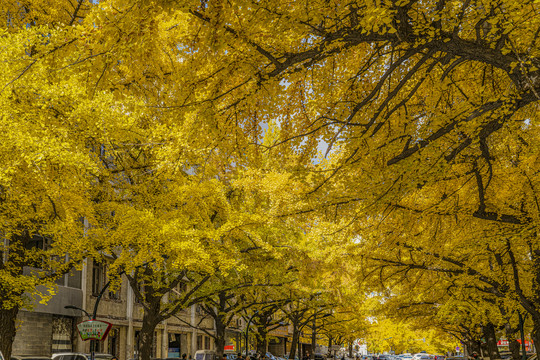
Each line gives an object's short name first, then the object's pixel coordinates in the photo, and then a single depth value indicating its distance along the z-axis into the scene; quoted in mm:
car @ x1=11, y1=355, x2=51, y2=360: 16167
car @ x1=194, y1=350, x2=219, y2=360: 29109
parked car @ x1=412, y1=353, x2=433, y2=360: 58828
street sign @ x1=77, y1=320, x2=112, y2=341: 16047
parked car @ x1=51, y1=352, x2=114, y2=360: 19897
